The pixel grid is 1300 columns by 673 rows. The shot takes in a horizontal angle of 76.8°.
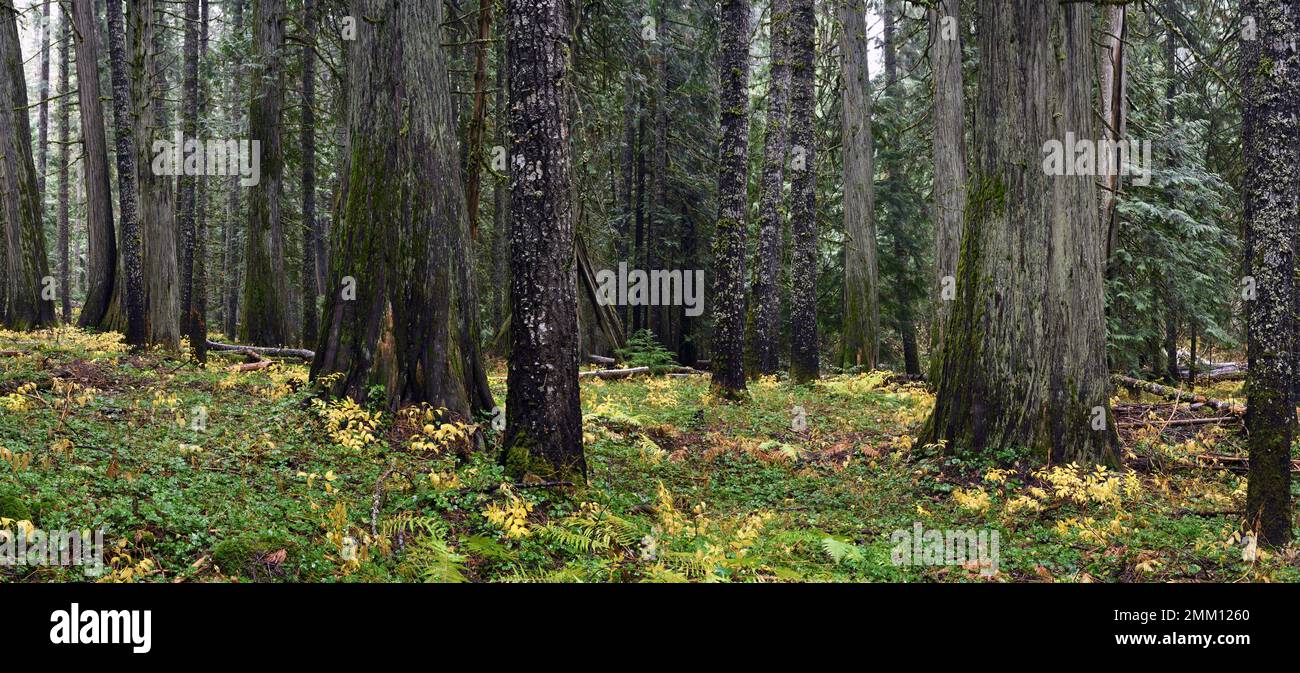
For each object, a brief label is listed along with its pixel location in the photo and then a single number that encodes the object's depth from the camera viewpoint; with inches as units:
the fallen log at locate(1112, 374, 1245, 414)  419.8
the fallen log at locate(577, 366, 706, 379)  686.1
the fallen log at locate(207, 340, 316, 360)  636.1
